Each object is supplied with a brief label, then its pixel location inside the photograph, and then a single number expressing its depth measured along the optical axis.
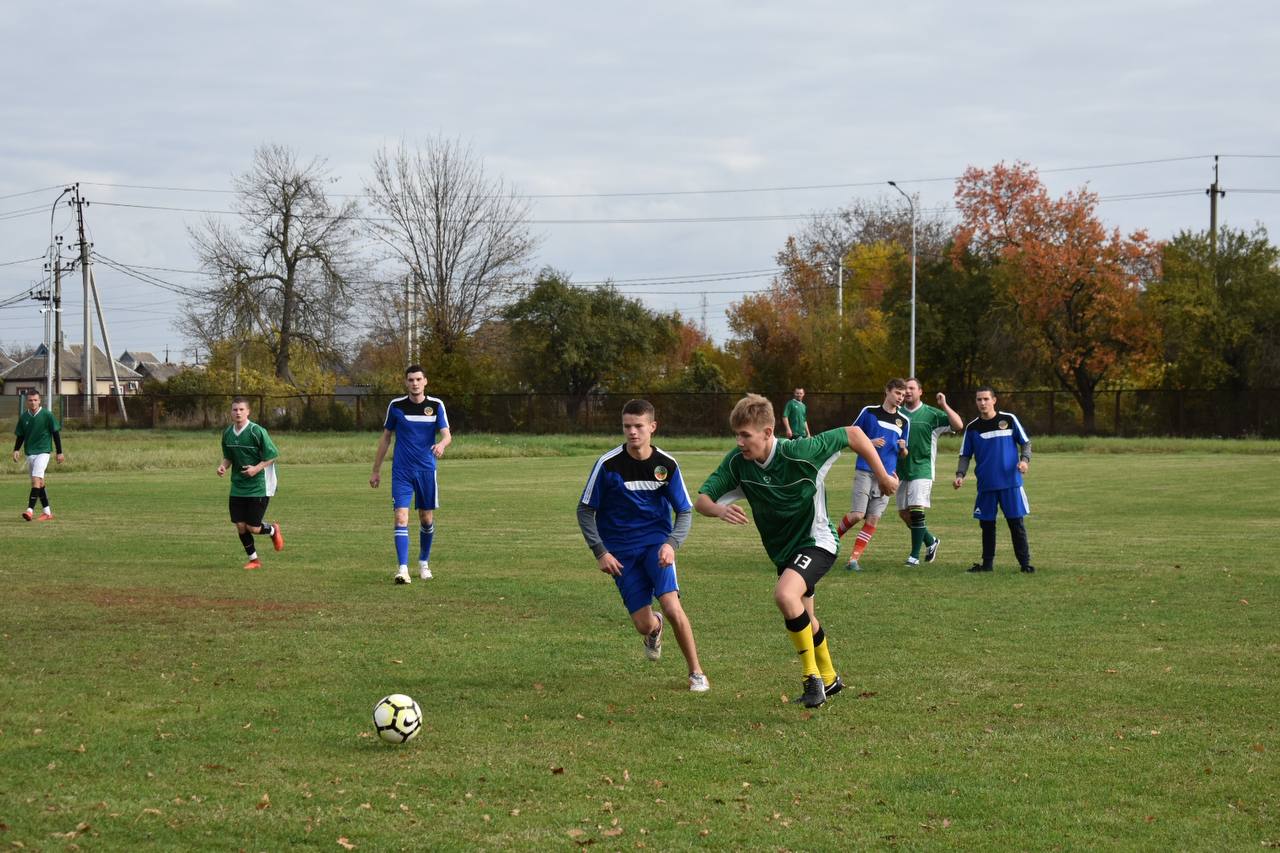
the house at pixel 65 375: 121.12
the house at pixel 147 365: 155.38
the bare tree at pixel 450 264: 64.75
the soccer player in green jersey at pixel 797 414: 36.56
